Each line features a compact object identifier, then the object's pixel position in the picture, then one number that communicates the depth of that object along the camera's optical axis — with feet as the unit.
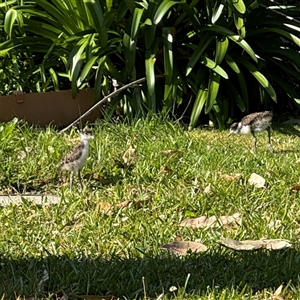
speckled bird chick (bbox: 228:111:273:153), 18.86
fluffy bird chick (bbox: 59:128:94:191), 14.90
